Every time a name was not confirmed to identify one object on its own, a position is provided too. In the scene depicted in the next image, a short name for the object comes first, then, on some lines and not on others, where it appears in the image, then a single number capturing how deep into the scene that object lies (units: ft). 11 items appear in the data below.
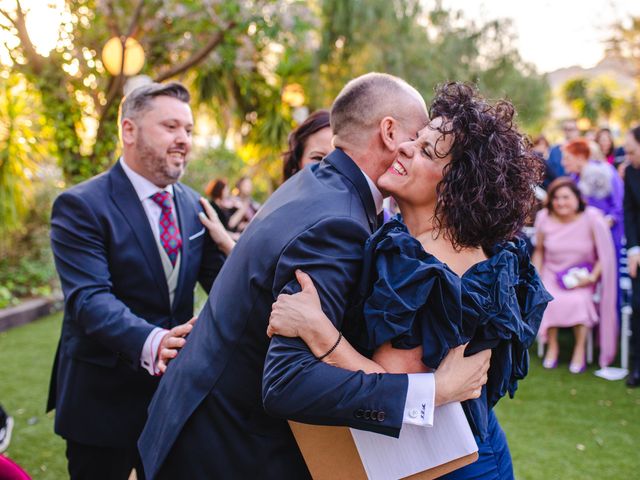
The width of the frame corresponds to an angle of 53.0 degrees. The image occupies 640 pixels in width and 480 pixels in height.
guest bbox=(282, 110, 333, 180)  11.01
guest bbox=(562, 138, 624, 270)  23.65
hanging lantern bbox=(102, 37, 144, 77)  29.78
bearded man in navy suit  8.49
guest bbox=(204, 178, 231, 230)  30.94
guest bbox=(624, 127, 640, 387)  18.24
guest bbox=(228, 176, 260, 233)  30.90
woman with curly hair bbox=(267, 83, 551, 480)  5.28
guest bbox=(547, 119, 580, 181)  30.92
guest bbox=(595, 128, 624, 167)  32.53
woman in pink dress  21.06
